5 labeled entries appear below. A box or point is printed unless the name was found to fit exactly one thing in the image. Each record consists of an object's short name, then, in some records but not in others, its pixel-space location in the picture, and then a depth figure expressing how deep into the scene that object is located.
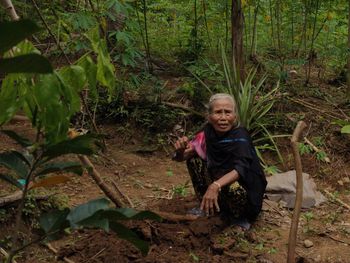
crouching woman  3.51
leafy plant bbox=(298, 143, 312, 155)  4.91
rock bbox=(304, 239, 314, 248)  3.55
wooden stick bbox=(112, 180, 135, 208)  3.54
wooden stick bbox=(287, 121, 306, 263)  2.47
